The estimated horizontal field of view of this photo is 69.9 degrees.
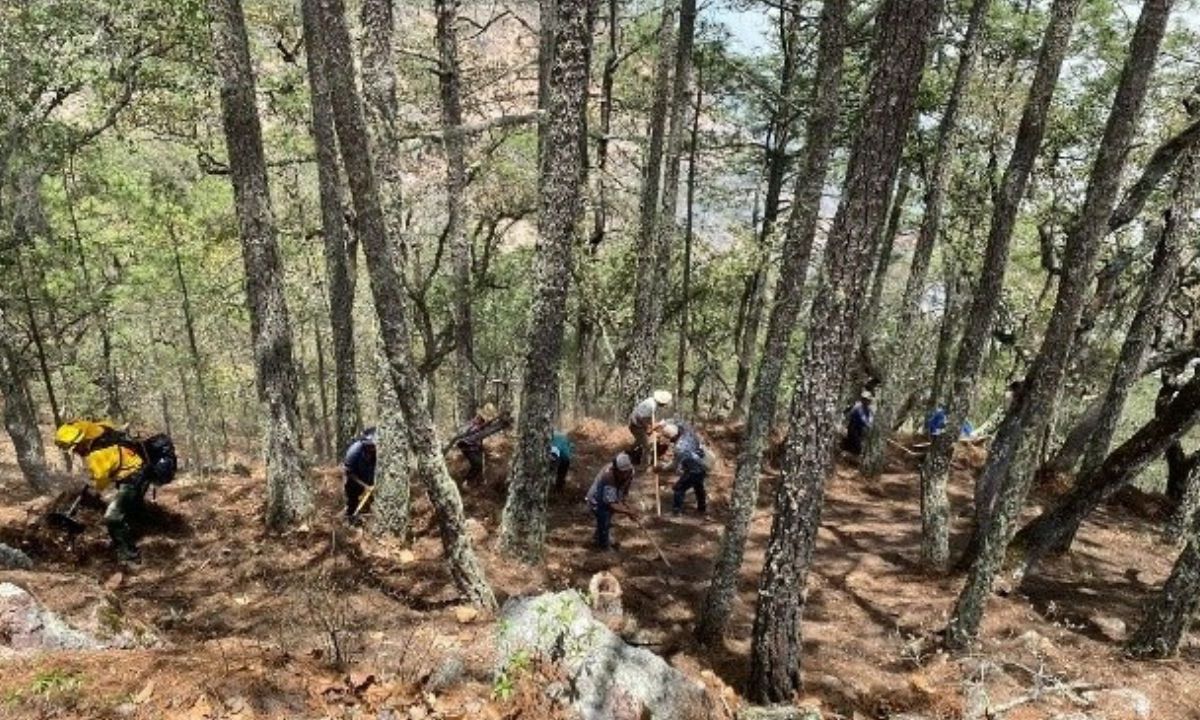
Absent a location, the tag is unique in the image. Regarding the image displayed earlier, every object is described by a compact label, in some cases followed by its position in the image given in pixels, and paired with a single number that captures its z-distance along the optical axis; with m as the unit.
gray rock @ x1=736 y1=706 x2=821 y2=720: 6.32
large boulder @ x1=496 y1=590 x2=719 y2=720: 5.25
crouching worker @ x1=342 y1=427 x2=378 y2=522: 9.95
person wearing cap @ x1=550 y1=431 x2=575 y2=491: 12.32
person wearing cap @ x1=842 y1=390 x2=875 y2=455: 16.62
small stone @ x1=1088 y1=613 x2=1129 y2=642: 8.70
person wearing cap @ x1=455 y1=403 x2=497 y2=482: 11.98
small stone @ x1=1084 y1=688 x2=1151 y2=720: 6.80
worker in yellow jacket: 9.04
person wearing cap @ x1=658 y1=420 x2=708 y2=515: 12.45
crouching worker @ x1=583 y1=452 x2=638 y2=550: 10.64
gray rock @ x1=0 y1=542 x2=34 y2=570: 7.93
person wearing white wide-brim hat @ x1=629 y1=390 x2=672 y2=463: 12.62
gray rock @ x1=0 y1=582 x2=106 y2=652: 5.83
